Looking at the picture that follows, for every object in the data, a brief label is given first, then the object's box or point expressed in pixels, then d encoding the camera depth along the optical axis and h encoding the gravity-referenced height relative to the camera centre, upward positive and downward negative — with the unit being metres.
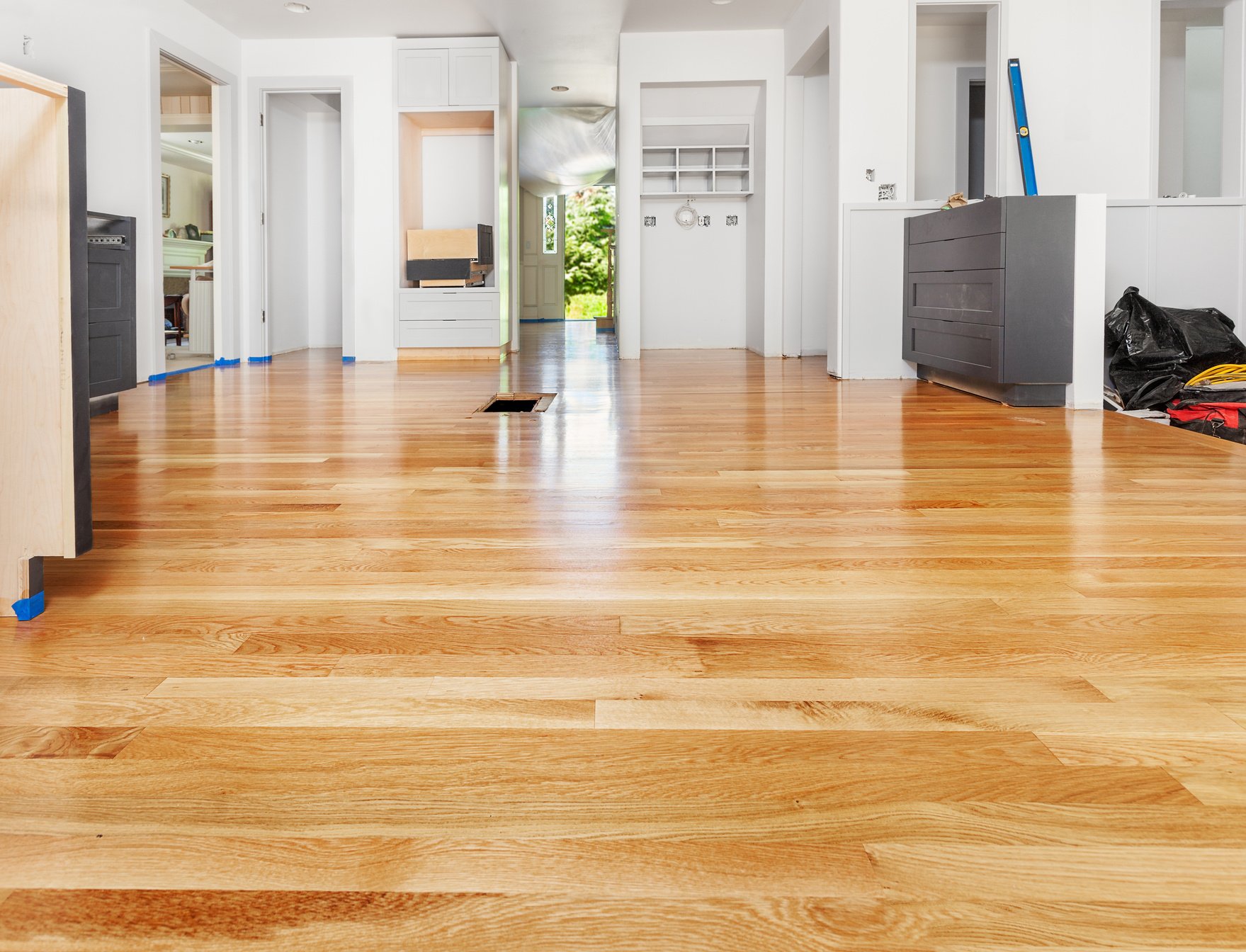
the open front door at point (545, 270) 15.72 +1.74
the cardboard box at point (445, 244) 8.02 +1.07
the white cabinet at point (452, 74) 7.84 +2.28
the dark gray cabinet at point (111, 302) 4.62 +0.38
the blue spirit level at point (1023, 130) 5.97 +1.44
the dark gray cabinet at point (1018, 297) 4.54 +0.38
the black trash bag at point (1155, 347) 5.19 +0.18
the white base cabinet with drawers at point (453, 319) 8.06 +0.51
